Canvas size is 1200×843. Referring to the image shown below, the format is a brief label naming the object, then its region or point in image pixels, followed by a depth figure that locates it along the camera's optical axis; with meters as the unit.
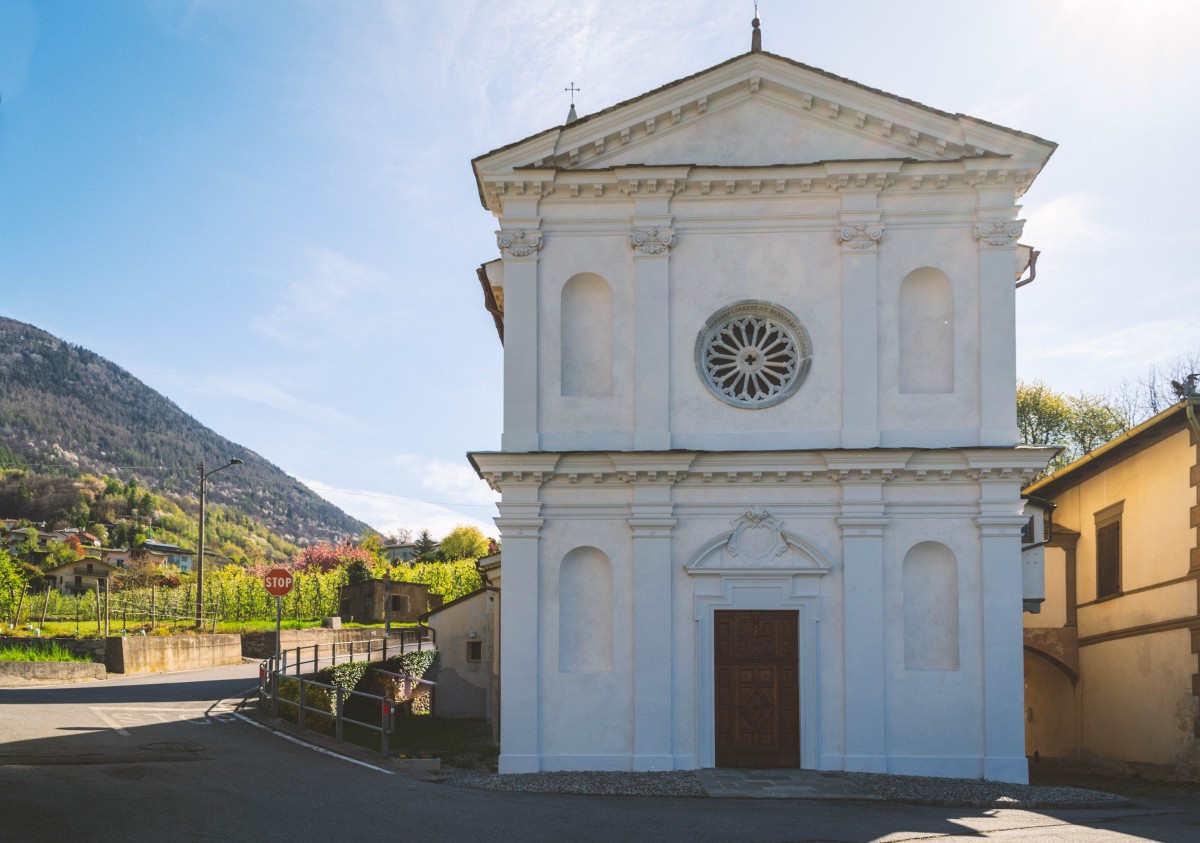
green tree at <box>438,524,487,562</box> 106.06
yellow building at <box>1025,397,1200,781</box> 21.36
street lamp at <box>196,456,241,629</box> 41.02
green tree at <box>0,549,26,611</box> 45.16
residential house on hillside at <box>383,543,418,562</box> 138.84
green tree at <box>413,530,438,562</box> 106.19
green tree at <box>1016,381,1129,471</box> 48.78
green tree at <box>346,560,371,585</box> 74.44
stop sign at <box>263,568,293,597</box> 21.95
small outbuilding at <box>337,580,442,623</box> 63.69
